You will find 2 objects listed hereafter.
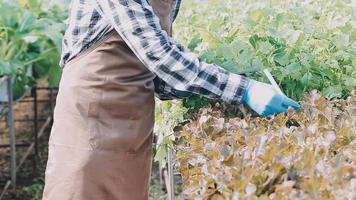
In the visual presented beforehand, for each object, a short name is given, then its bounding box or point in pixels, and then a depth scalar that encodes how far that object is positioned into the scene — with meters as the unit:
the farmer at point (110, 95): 2.33
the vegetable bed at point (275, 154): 1.57
